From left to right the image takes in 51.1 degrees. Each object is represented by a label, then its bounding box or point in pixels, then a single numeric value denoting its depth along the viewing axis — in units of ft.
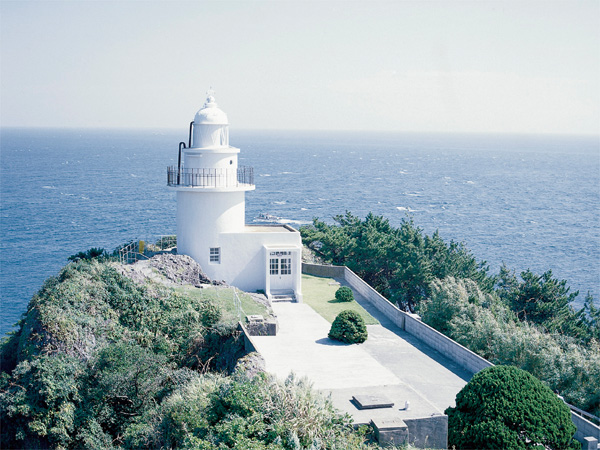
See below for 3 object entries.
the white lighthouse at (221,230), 92.63
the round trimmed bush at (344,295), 92.07
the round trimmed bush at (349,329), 72.23
